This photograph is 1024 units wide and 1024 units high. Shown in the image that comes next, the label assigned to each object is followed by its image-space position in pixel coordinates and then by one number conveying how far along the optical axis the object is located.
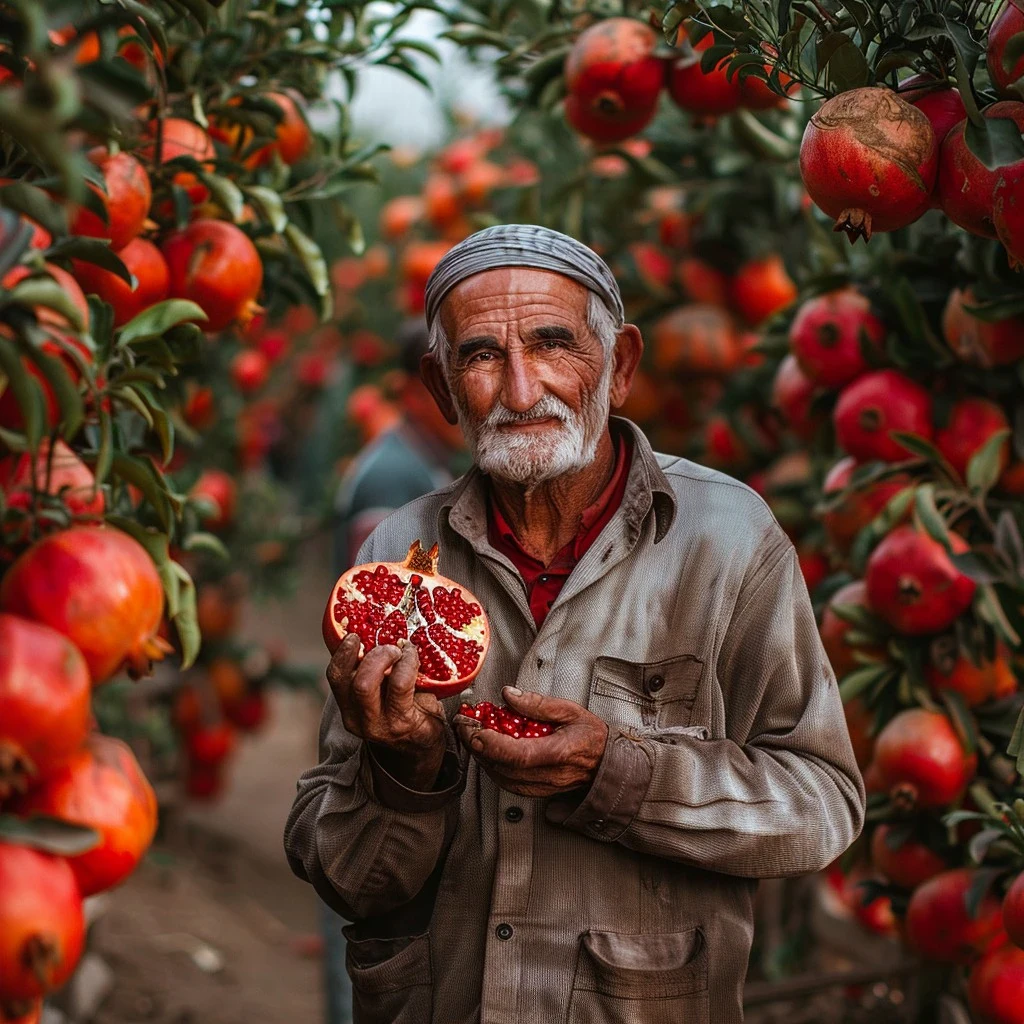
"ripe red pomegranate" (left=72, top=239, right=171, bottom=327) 2.04
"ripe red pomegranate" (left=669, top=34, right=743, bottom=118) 2.86
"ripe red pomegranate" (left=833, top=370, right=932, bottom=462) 2.74
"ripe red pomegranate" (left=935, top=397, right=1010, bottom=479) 2.67
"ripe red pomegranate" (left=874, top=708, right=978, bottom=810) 2.58
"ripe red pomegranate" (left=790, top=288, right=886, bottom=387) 2.89
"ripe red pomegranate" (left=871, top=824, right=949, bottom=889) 2.72
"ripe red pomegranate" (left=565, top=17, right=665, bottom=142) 2.88
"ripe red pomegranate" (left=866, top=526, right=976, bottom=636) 2.59
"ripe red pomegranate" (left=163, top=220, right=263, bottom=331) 2.29
